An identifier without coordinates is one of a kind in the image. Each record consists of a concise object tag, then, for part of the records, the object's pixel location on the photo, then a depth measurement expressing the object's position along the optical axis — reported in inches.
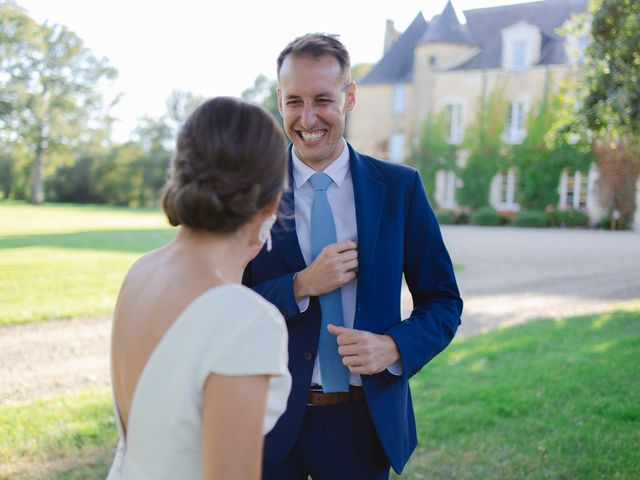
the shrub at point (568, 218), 1207.6
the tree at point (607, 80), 335.9
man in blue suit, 86.8
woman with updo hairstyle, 51.4
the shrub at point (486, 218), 1279.5
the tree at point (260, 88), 2548.0
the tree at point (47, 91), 1899.6
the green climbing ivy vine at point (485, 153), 1342.3
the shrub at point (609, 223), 1184.3
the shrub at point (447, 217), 1320.1
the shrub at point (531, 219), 1215.8
